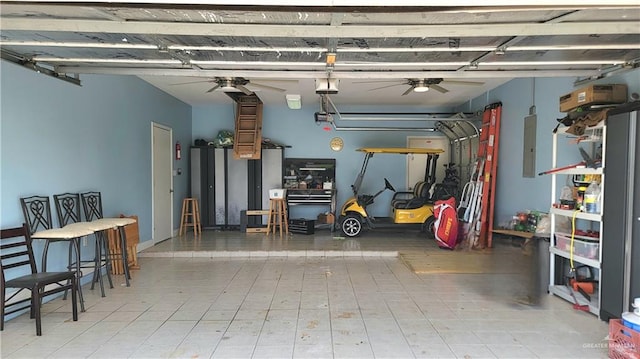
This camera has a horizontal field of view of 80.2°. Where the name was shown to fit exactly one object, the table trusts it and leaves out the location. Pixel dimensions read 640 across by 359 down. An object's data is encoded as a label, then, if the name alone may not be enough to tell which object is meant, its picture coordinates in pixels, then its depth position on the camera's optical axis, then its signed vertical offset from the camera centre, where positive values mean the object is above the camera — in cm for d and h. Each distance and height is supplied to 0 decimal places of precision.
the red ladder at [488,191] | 620 -31
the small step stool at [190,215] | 768 -92
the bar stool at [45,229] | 344 -57
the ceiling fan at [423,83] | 535 +126
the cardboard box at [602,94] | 350 +72
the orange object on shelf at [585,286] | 377 -113
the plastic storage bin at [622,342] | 247 -114
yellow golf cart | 727 -79
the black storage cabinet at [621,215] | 299 -35
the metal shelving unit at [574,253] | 341 -74
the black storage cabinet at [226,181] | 819 -23
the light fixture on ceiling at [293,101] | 658 +127
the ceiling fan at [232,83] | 533 +125
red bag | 603 -83
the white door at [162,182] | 661 -20
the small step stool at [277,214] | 781 -89
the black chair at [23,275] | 305 -91
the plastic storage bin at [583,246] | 349 -70
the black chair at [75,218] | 402 -53
